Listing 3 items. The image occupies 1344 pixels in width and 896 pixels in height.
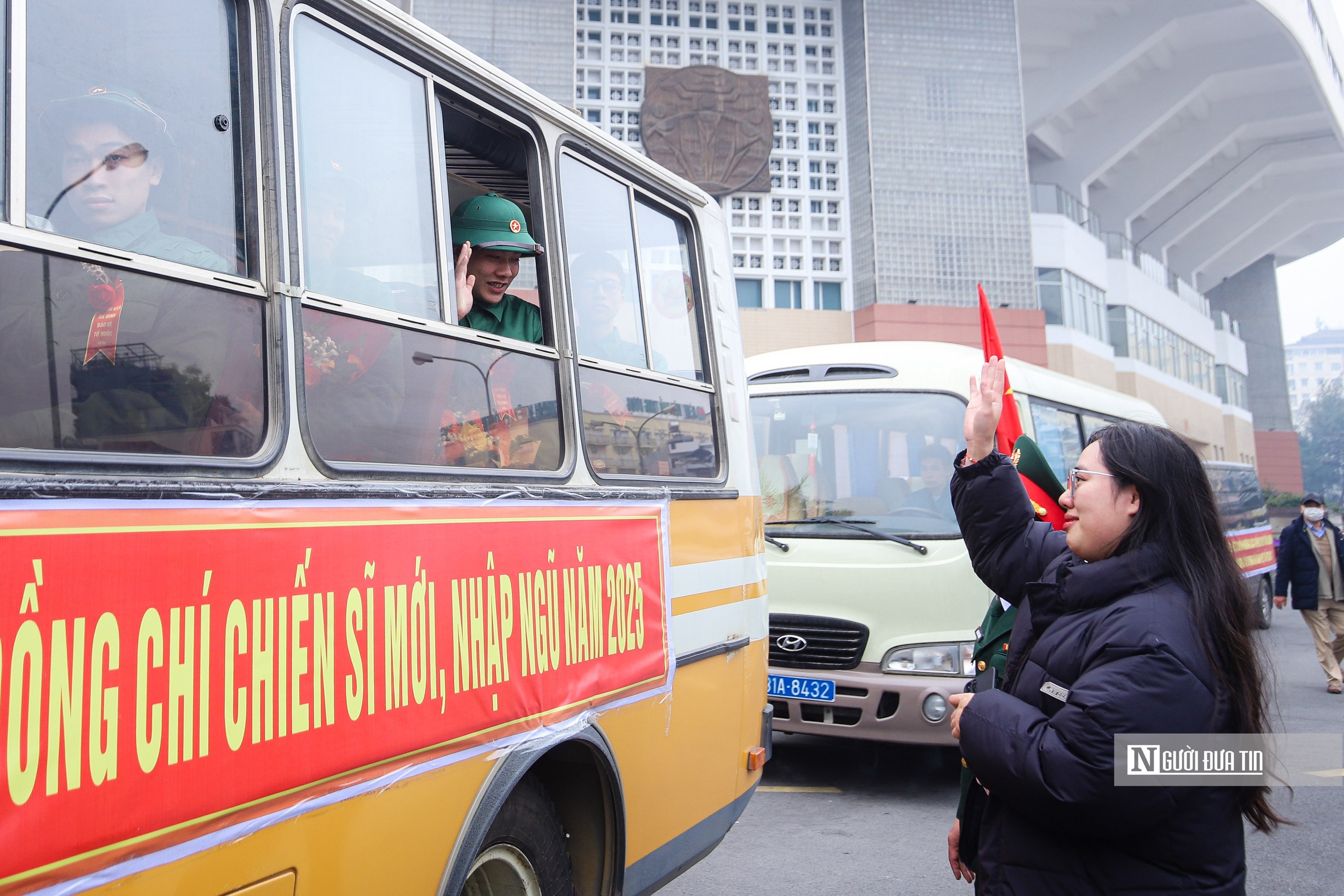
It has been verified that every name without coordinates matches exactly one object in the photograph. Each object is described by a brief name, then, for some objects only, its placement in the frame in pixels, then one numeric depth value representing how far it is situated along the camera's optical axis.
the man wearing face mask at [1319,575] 8.84
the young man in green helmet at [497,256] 2.78
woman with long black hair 1.74
